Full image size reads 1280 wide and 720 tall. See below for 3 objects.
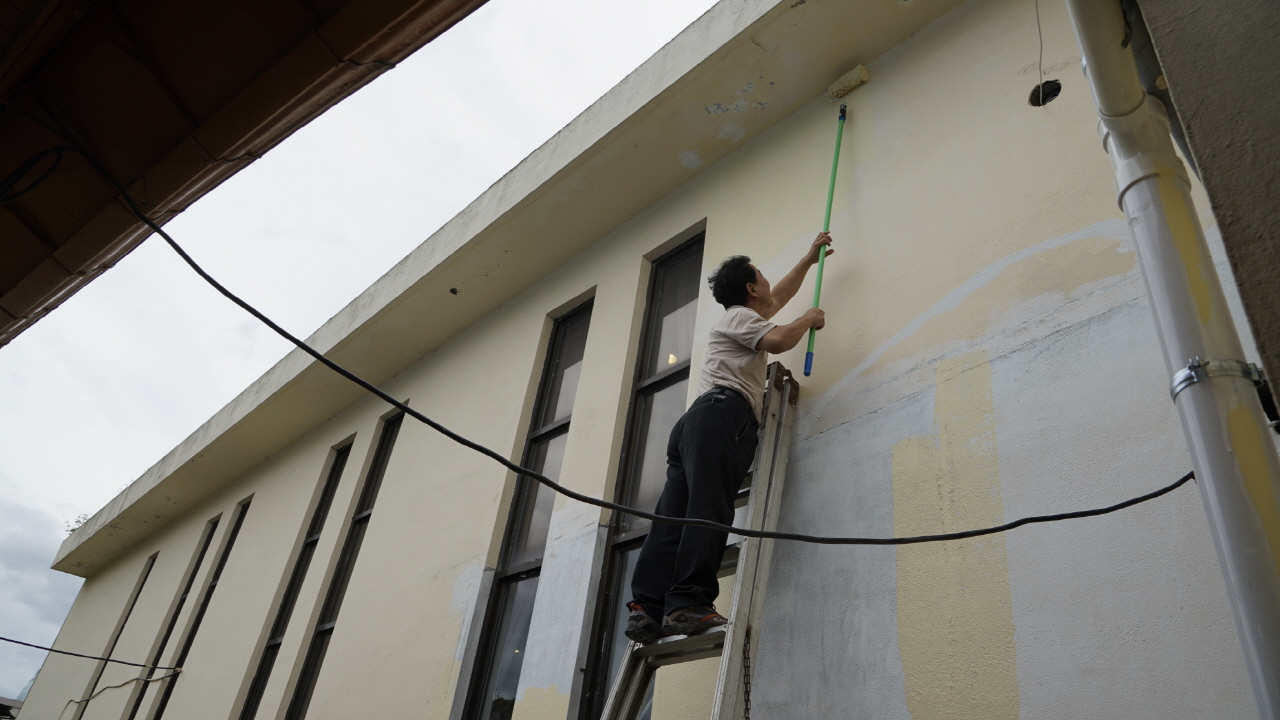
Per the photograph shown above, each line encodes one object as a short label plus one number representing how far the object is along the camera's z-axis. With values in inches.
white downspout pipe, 58.3
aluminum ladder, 110.9
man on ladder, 122.2
